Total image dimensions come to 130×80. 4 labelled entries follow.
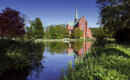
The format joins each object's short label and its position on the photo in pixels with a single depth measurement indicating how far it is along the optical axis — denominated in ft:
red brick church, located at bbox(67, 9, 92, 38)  192.56
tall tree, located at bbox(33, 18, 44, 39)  138.75
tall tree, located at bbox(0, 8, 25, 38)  24.48
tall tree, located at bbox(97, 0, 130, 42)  36.50
